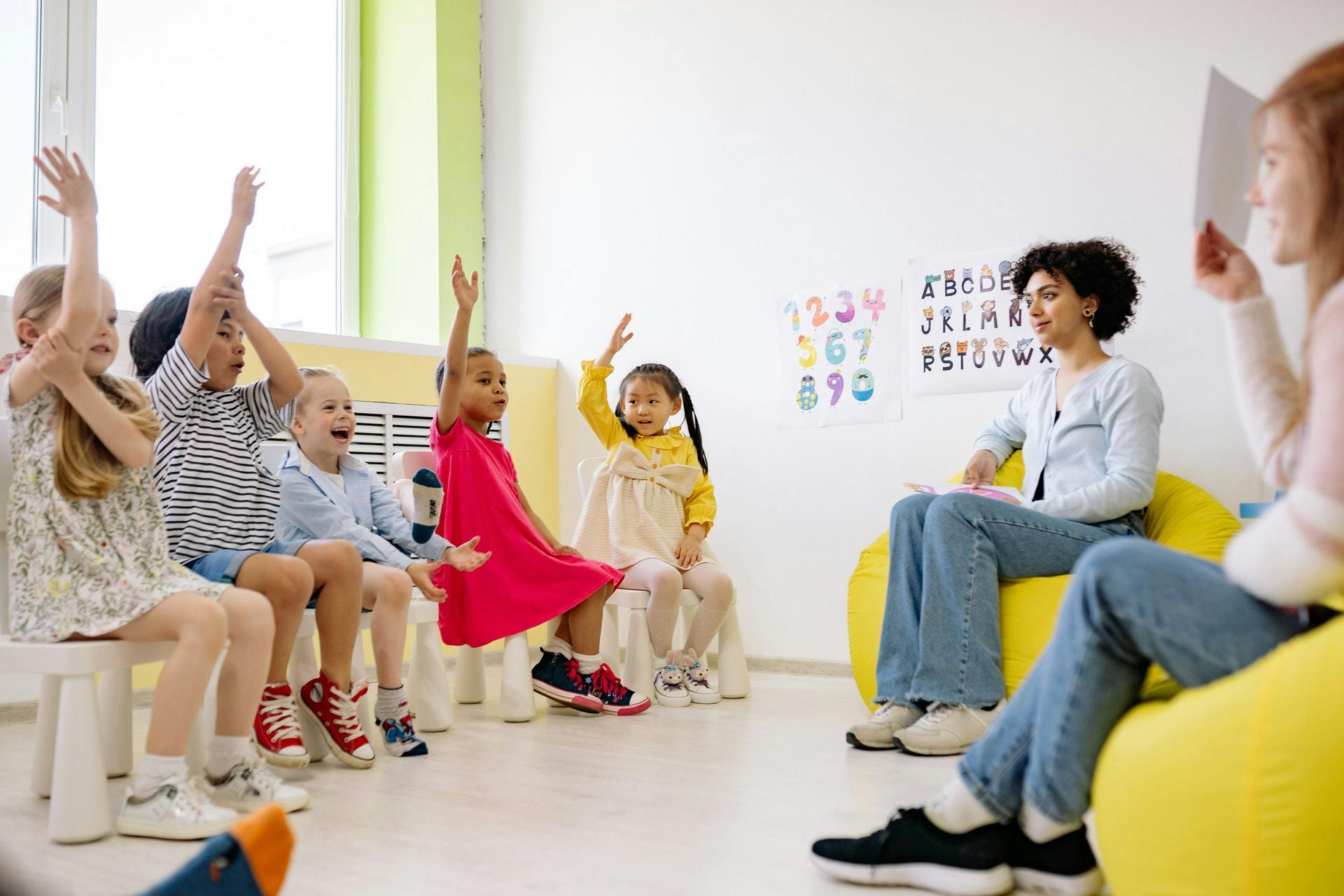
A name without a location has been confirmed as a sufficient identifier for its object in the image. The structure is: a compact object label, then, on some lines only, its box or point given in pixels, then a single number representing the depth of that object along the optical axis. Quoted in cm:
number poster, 322
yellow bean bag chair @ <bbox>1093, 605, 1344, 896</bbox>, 91
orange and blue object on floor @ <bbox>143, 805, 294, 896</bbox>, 80
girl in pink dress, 263
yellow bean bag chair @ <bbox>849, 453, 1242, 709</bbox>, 216
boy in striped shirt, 195
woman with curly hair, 214
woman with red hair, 93
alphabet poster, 298
